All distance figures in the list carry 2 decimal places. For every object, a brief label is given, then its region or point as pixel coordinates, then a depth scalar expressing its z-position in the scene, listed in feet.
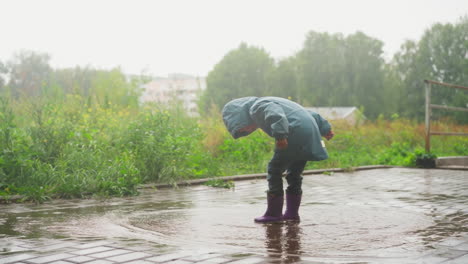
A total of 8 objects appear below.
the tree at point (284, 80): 203.47
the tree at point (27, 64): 88.30
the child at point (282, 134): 15.15
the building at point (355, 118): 59.13
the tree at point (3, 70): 92.37
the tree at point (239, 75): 213.66
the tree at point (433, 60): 189.57
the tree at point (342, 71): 188.85
